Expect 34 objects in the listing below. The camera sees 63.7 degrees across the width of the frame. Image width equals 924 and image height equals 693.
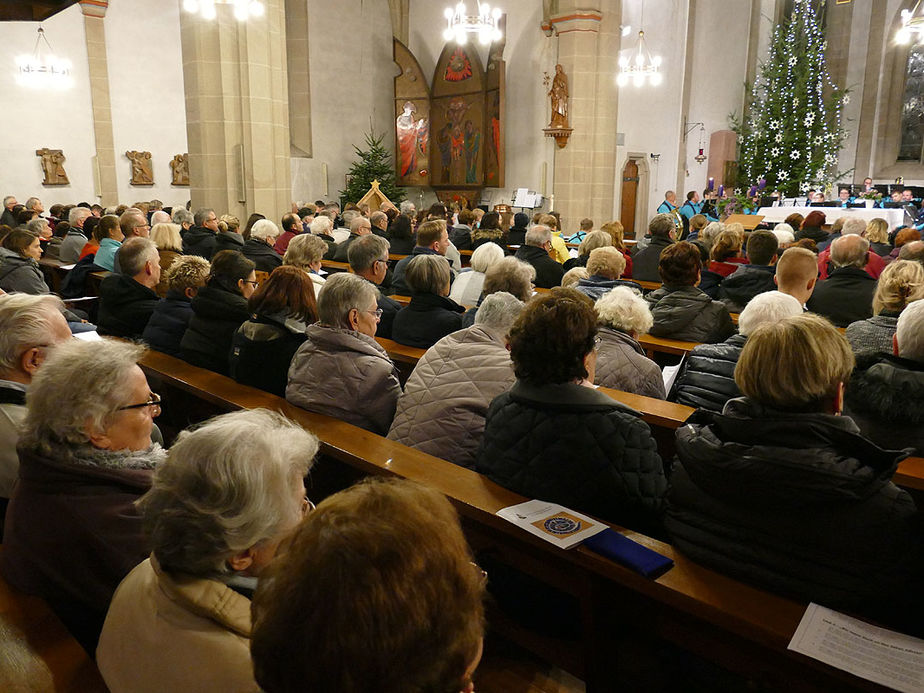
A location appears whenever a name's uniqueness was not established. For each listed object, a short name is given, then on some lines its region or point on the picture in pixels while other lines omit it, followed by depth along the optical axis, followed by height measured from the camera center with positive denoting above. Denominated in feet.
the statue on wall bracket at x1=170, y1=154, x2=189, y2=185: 50.57 +1.92
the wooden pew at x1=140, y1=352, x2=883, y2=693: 5.71 -3.40
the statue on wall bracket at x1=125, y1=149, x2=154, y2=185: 48.78 +1.90
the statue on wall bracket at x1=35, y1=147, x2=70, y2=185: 45.47 +1.84
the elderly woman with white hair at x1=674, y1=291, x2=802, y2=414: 10.82 -2.31
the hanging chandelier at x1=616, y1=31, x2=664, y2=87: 47.93 +8.30
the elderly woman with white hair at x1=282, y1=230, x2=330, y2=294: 19.12 -1.33
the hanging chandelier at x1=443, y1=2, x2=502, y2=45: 39.86 +9.34
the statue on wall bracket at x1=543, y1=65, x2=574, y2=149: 43.24 +5.29
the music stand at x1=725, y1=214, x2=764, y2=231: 41.09 -0.98
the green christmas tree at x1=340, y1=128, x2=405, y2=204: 54.29 +1.81
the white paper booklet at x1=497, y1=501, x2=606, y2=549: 6.75 -3.00
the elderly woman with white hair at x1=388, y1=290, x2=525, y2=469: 9.68 -2.53
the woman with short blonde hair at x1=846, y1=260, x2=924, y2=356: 12.26 -1.69
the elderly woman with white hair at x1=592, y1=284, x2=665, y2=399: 12.09 -2.33
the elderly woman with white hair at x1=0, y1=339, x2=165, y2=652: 5.98 -2.41
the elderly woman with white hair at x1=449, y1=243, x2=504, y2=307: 19.06 -2.00
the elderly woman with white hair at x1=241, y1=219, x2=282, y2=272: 24.30 -1.63
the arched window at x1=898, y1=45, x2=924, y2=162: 57.82 +7.32
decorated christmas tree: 59.31 +6.79
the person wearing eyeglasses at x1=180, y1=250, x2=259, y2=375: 14.25 -2.14
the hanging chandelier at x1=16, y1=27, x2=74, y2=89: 42.45 +7.06
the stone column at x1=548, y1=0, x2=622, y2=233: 42.63 +5.31
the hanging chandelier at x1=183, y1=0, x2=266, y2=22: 28.99 +7.37
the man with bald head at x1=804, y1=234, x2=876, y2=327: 18.01 -2.09
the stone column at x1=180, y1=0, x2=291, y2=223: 32.32 +3.83
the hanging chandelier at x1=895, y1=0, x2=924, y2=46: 34.88 +8.68
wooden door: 59.06 +0.24
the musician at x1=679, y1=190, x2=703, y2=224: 45.24 -0.38
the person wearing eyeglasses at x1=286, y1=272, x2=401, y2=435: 10.77 -2.48
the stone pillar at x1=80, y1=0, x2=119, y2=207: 46.37 +5.83
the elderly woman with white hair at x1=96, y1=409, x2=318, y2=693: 4.37 -2.23
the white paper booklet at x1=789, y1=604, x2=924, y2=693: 4.99 -3.10
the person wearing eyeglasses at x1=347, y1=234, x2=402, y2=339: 17.87 -1.41
